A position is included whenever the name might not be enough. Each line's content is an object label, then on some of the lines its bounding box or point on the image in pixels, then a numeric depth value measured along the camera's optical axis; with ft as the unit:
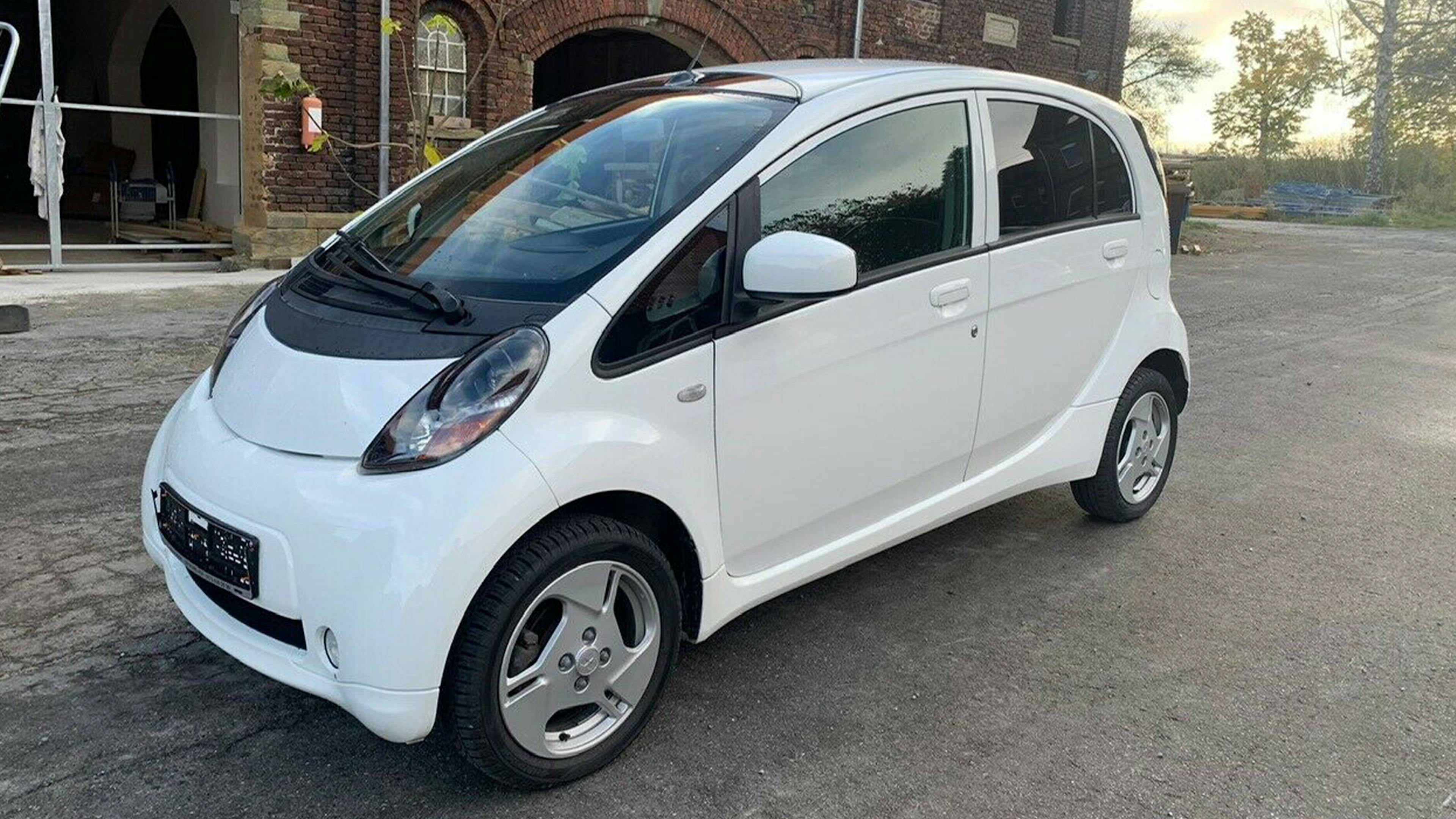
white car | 8.89
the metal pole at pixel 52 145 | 37.99
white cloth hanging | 38.96
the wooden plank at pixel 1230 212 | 112.68
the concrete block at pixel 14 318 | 27.20
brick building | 42.34
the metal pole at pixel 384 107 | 43.16
